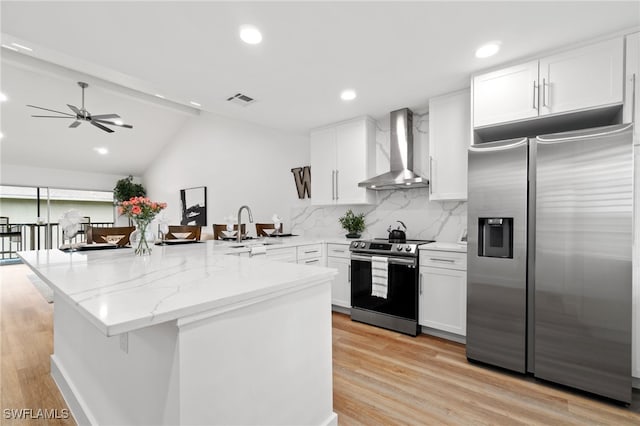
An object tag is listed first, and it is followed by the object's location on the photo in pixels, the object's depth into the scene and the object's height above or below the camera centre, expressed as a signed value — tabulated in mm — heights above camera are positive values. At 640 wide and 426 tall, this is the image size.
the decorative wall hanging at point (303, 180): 4477 +453
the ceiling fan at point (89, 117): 4555 +1421
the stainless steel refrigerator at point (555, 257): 1862 -326
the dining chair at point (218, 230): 4338 -301
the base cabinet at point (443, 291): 2688 -760
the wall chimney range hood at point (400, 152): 3369 +672
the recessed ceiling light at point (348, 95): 2984 +1180
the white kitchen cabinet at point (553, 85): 2023 +933
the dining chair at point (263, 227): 4331 -255
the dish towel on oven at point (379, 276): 3051 -688
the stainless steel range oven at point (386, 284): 2936 -768
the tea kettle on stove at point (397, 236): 3260 -290
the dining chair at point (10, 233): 7324 -593
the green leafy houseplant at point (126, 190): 8375 +562
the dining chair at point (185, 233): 3371 -275
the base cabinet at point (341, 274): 3471 -754
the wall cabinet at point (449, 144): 2896 +655
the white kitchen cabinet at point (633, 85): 1931 +816
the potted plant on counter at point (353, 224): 3836 -187
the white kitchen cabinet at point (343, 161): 3666 +620
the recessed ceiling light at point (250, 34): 1988 +1203
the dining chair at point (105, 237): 2656 -249
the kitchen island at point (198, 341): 976 -522
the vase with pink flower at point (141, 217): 1974 -52
